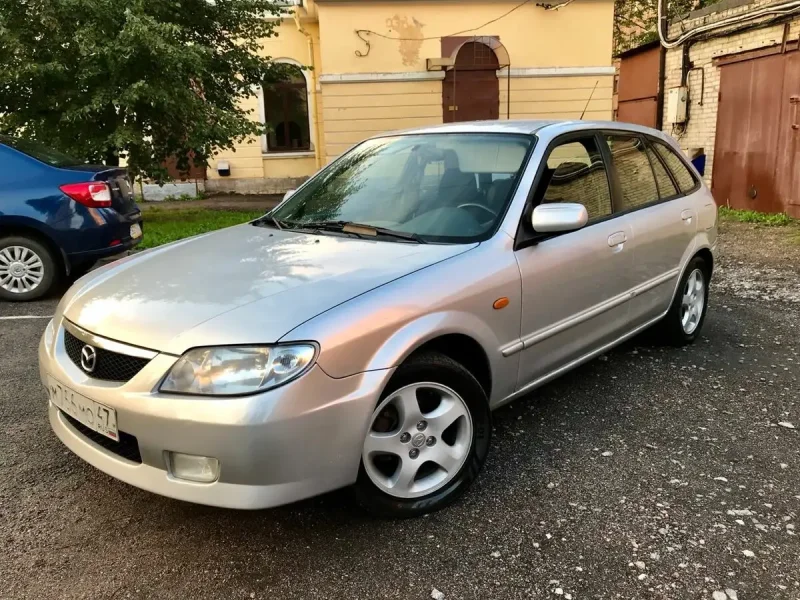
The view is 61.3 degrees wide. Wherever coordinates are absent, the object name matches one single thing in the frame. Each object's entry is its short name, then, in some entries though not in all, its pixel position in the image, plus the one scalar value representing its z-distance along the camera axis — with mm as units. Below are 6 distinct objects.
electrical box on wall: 12672
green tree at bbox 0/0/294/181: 8883
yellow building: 14477
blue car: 6102
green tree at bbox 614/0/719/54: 21844
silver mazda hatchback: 2268
